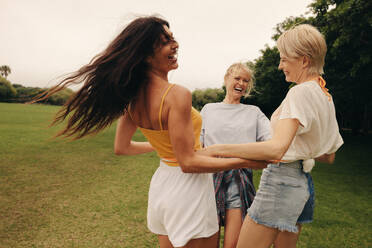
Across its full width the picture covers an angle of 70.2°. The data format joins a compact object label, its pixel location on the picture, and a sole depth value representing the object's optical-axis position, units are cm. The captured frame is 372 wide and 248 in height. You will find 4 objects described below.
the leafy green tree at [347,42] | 941
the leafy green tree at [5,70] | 13412
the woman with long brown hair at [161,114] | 167
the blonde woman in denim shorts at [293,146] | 171
